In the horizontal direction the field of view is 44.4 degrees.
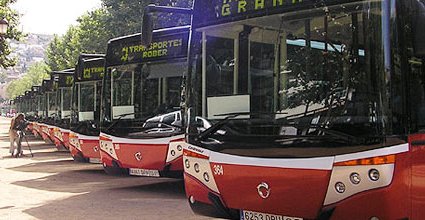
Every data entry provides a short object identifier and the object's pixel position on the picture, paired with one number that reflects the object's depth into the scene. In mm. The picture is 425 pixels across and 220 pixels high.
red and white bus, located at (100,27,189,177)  8656
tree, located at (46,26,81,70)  39500
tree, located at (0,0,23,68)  26312
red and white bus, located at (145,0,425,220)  4141
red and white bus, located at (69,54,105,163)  11969
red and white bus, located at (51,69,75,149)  16250
